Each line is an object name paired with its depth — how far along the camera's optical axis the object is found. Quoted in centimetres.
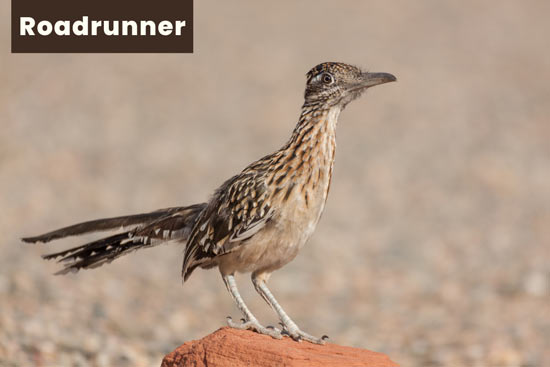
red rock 1385
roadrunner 1466
